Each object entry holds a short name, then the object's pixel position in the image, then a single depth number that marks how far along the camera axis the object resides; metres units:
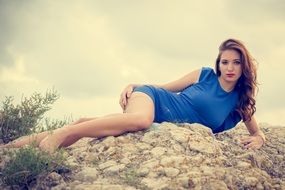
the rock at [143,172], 4.67
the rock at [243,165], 5.15
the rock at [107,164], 4.91
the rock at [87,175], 4.66
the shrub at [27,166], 4.62
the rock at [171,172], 4.65
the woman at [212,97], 5.95
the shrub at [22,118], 7.53
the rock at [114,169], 4.77
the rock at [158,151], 5.07
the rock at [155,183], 4.38
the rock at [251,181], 4.83
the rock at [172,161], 4.83
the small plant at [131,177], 4.48
